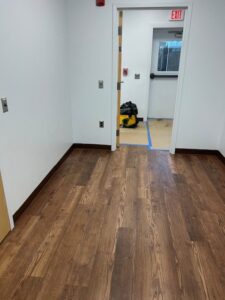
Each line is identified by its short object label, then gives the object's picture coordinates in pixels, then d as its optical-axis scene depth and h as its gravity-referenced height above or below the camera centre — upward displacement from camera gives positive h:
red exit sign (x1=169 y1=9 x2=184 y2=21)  4.56 +0.89
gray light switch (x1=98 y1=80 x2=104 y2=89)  3.48 -0.33
